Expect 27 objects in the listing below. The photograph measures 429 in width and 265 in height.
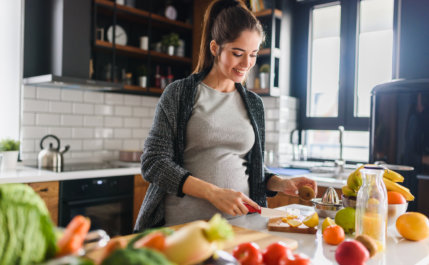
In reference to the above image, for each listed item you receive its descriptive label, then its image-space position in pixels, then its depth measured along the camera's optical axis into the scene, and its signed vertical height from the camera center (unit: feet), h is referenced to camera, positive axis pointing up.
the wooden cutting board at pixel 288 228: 4.25 -1.11
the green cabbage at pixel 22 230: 1.96 -0.57
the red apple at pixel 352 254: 3.02 -0.98
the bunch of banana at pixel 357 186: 4.58 -0.66
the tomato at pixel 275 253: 2.72 -0.90
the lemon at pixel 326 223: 4.16 -1.02
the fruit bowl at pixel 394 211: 4.33 -0.90
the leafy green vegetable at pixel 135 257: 1.75 -0.63
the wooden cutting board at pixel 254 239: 3.51 -1.07
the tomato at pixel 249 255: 2.69 -0.90
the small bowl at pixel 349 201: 4.60 -0.85
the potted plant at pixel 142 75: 12.33 +1.67
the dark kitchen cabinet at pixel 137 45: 11.42 +2.57
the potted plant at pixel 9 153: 9.12 -0.74
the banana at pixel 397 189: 4.62 -0.69
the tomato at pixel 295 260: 2.60 -0.90
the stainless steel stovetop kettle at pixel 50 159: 9.43 -0.89
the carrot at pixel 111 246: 2.51 -0.83
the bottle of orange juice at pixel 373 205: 3.74 -0.72
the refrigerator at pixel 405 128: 7.22 +0.09
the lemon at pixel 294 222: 4.32 -1.06
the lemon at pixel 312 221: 4.26 -1.02
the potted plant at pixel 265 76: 11.69 +1.64
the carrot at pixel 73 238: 2.12 -0.65
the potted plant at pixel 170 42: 12.96 +2.92
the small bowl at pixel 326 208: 4.99 -1.03
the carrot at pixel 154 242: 2.22 -0.69
